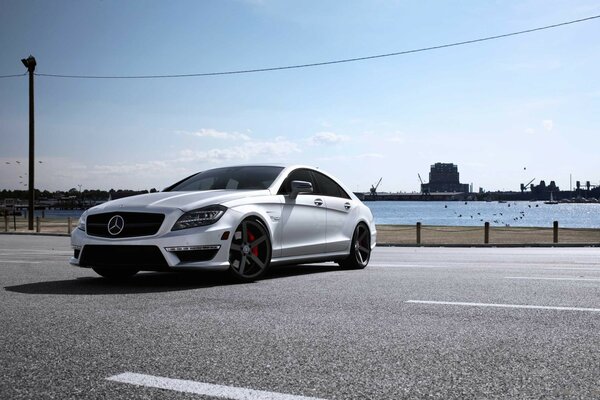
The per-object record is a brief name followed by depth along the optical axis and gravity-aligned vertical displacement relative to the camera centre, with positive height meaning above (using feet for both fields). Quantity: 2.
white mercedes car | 26.43 -1.17
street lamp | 117.91 +13.28
